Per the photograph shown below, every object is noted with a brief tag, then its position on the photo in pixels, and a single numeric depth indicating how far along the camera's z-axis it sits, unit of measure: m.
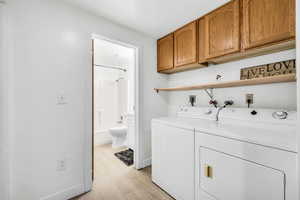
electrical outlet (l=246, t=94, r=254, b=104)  1.51
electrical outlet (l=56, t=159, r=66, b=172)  1.44
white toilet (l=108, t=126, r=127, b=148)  3.02
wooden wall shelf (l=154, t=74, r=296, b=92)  1.14
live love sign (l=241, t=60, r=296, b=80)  1.26
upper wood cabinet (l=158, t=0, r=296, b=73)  1.13
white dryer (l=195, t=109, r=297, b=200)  0.82
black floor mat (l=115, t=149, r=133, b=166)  2.38
